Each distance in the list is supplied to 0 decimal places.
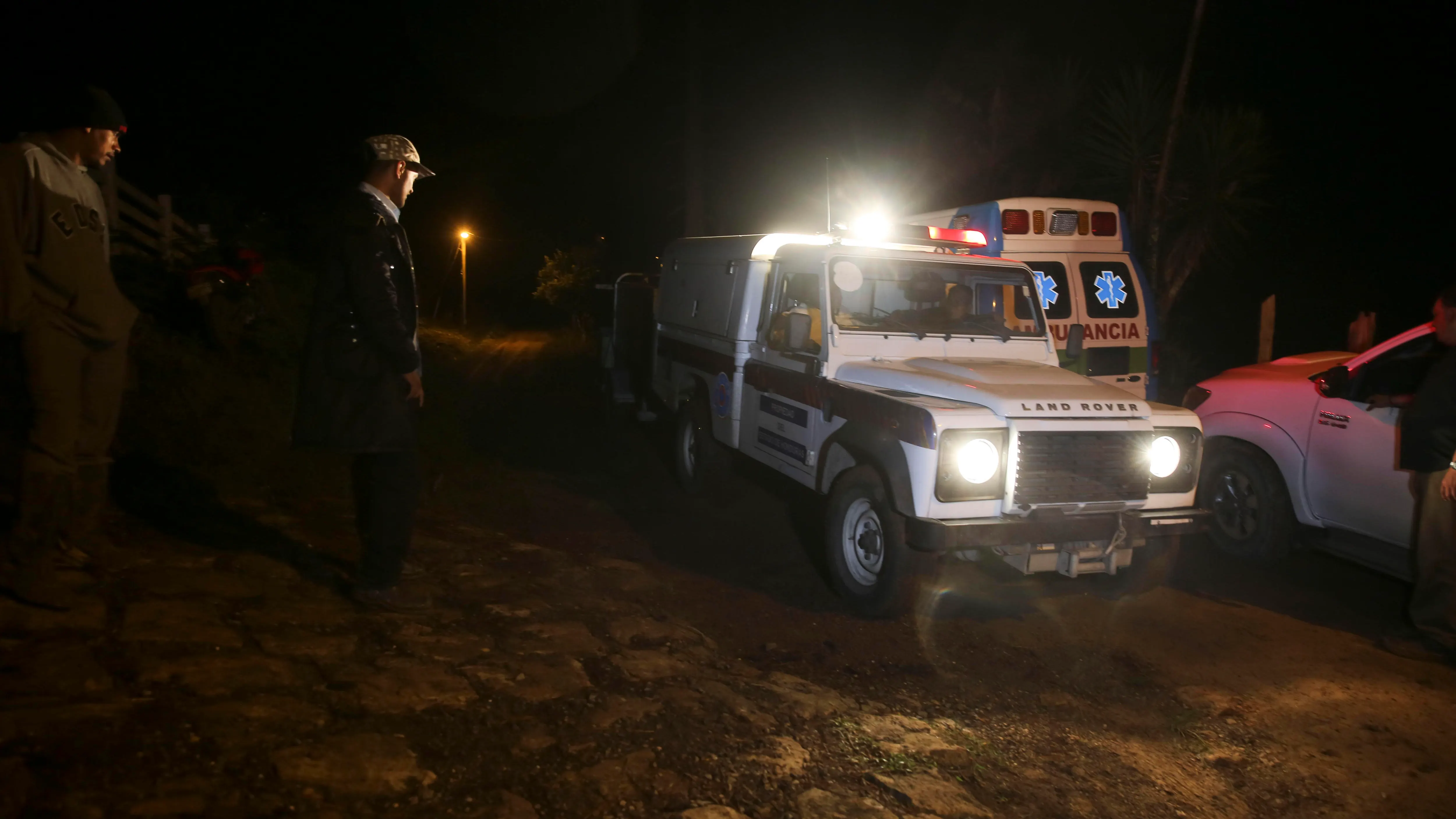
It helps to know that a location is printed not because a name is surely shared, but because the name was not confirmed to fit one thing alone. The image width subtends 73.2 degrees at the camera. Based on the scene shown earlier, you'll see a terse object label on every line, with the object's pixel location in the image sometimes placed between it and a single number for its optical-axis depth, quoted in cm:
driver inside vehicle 644
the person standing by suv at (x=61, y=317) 353
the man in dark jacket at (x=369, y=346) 407
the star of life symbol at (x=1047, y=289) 924
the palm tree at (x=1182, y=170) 1298
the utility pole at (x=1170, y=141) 1260
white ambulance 916
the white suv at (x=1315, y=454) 566
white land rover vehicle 485
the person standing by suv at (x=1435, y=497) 485
